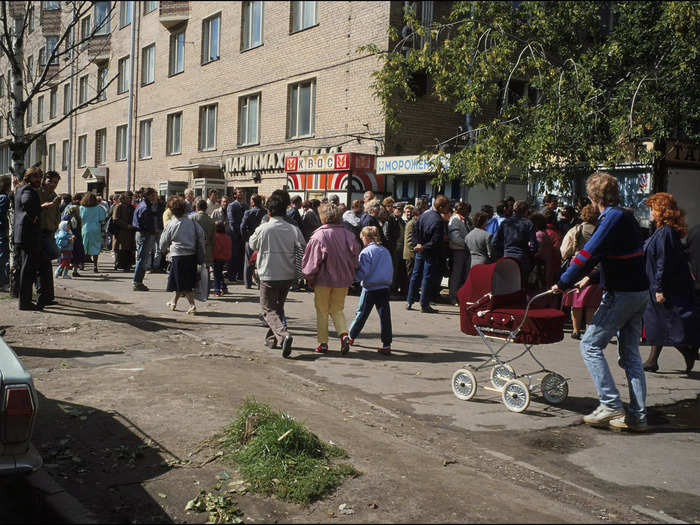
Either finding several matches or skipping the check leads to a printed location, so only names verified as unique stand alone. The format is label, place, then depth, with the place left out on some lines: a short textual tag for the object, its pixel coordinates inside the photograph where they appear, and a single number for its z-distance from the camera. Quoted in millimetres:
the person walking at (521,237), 11766
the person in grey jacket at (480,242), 13008
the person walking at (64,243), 15812
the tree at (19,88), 10938
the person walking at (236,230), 16016
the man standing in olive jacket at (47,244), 10941
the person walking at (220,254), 13805
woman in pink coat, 8719
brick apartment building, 19391
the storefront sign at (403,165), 16203
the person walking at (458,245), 13867
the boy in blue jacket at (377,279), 8891
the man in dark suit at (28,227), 10320
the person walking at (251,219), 15086
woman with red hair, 8266
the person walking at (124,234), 17719
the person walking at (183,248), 11414
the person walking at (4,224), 12461
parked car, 3881
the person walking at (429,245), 12836
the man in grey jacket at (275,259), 8898
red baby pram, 6594
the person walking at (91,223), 17250
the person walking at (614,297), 6043
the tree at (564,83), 12578
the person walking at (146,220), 16172
